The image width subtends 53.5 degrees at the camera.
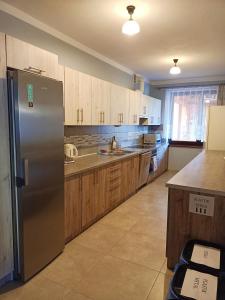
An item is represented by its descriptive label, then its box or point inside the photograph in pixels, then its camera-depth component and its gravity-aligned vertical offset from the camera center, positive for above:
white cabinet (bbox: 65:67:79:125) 2.74 +0.37
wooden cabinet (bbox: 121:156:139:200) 3.90 -0.90
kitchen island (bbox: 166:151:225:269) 1.68 -0.65
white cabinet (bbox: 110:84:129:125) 3.86 +0.40
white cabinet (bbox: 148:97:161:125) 5.65 +0.42
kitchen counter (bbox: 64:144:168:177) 2.63 -0.50
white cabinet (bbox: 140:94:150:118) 5.09 +0.50
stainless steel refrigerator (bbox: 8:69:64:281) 1.82 -0.36
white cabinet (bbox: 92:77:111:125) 3.31 +0.39
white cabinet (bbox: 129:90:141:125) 4.59 +0.44
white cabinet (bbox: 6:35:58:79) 1.83 +0.62
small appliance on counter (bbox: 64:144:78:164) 3.07 -0.36
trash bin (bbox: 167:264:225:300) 1.12 -0.83
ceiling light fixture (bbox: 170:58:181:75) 3.73 +0.96
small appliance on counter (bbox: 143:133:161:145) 5.91 -0.28
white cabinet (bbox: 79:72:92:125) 3.00 +0.39
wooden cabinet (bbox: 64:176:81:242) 2.53 -0.94
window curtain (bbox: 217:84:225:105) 5.57 +0.84
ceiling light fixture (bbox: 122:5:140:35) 2.14 +0.97
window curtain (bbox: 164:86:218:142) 5.99 +0.46
